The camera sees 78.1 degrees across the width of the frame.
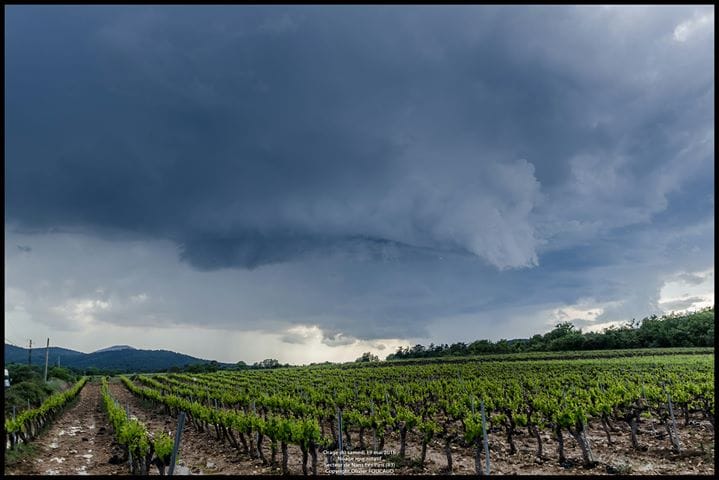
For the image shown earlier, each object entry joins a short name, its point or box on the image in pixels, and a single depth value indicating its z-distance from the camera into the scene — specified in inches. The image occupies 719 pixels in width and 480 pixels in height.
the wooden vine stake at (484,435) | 463.2
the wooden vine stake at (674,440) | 572.1
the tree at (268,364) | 5022.1
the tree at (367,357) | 4918.6
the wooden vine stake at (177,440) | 387.9
